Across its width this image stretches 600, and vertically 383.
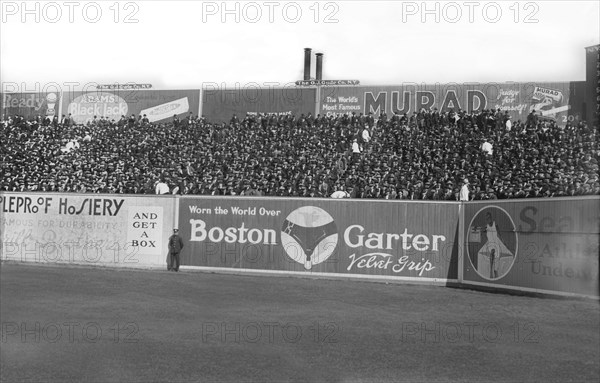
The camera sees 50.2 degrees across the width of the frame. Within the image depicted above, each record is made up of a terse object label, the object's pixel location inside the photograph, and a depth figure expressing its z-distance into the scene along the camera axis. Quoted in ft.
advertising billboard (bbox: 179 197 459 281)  77.46
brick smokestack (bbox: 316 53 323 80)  168.04
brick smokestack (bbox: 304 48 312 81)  166.09
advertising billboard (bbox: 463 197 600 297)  55.72
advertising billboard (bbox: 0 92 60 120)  154.40
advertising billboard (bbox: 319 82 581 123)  120.67
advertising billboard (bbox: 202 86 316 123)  136.46
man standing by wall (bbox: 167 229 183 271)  86.09
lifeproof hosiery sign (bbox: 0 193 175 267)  89.04
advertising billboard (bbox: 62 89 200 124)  143.54
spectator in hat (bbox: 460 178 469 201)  79.36
